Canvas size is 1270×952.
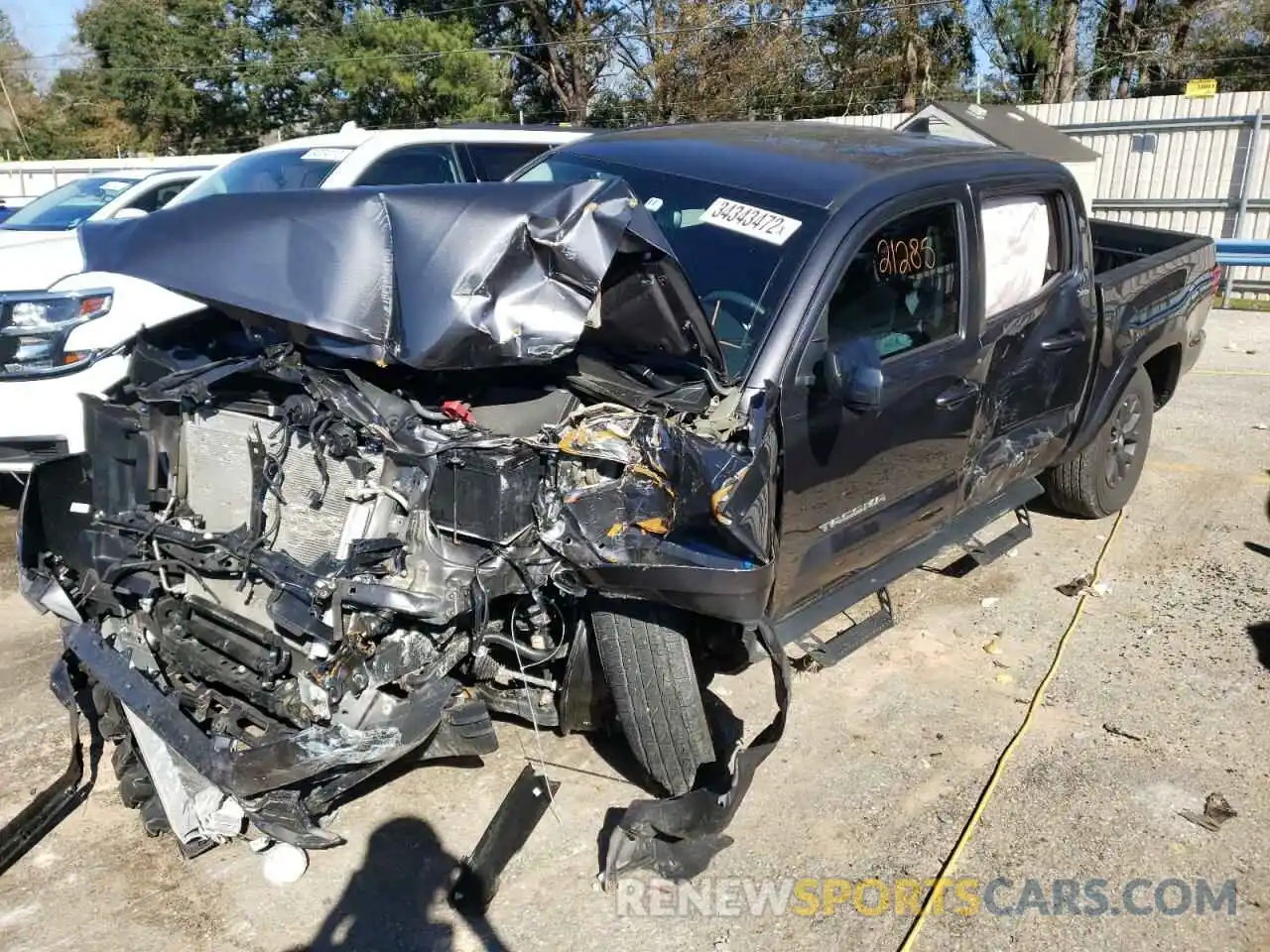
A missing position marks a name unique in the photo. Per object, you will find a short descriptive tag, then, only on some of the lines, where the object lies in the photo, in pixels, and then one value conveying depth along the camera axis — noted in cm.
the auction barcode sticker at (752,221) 332
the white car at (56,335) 473
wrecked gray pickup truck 275
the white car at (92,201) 834
